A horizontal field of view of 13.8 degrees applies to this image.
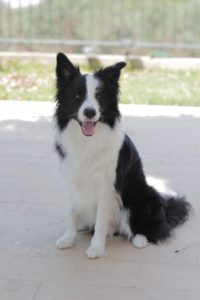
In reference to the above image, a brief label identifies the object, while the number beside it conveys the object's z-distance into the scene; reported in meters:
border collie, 4.61
